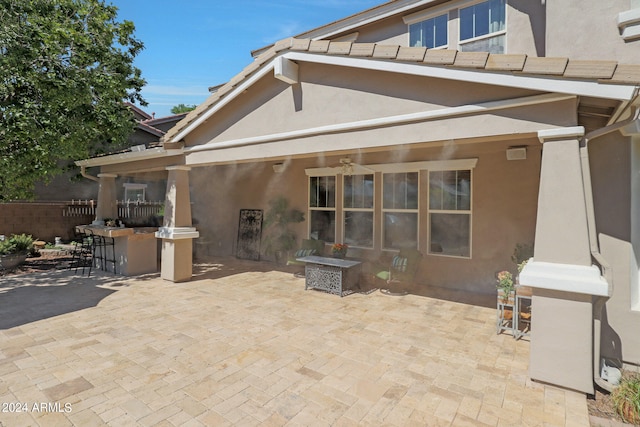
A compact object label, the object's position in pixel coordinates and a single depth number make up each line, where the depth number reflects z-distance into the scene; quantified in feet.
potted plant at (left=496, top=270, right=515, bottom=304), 17.19
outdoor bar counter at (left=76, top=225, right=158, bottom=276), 29.63
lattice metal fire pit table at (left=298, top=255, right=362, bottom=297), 24.07
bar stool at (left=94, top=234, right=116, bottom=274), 31.07
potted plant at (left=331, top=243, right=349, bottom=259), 27.61
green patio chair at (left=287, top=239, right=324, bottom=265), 29.63
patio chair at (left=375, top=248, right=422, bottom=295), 24.26
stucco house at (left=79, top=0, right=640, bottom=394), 12.09
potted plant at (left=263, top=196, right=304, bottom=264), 34.78
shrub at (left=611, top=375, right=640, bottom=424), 10.42
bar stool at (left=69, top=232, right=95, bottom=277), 31.94
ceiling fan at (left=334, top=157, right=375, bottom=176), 26.76
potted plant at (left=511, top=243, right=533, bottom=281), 19.97
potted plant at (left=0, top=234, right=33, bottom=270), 32.07
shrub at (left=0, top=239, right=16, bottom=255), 32.04
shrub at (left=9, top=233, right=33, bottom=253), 33.50
